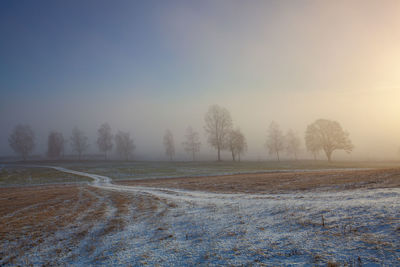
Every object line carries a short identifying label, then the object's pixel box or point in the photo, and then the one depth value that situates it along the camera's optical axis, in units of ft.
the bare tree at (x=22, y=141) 271.90
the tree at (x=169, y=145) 300.20
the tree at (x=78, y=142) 299.17
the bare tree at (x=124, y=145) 309.83
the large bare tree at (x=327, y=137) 187.62
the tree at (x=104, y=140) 297.74
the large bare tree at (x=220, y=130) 208.44
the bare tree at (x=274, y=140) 246.31
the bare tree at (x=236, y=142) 215.37
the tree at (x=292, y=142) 284.00
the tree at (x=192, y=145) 265.13
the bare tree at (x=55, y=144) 318.04
